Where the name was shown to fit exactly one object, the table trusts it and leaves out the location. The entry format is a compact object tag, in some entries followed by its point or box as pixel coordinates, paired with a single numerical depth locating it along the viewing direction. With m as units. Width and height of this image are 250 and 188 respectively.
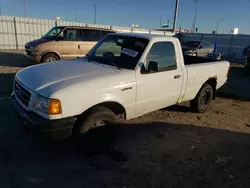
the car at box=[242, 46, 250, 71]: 11.91
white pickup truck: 2.86
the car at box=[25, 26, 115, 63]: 9.79
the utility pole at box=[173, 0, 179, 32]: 25.14
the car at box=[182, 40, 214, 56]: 16.64
